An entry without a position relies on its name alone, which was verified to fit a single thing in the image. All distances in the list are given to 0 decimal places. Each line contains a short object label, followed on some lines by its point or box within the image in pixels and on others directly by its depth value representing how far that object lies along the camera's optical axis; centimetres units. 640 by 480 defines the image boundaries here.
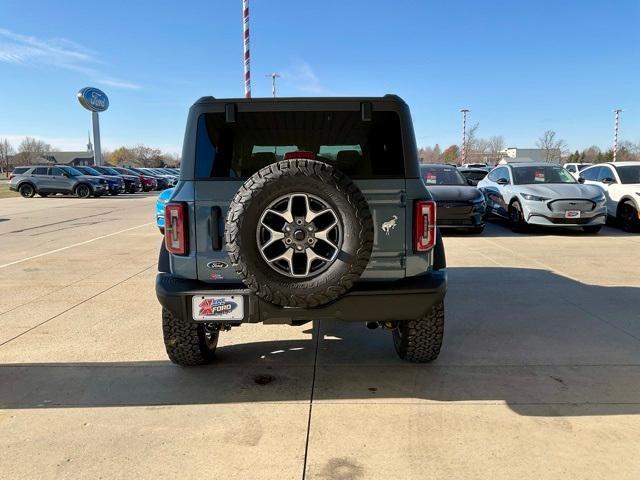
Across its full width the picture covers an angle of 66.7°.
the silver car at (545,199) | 1027
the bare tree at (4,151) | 10262
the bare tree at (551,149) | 6302
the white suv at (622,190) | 1111
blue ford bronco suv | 286
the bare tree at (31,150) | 9750
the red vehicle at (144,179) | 3300
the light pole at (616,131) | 5346
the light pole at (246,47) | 1202
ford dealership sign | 4016
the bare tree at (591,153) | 8059
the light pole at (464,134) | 6049
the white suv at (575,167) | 1897
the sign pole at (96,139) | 3984
